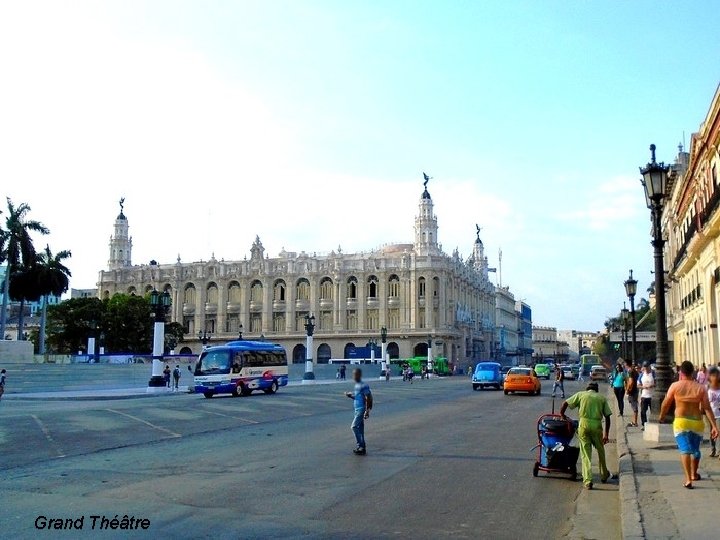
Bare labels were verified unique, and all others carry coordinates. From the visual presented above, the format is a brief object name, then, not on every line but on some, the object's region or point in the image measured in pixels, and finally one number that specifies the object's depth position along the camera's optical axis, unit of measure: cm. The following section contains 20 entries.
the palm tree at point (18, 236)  6338
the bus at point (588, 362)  7218
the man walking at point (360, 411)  1238
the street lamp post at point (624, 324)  4075
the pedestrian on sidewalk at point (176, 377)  4134
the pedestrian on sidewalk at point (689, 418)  873
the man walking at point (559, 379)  2816
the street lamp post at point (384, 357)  6956
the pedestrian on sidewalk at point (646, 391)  1587
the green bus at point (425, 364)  8300
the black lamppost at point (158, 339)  3950
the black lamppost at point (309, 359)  5831
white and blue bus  3419
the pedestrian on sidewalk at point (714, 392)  1086
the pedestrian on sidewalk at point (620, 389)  2093
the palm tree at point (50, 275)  6684
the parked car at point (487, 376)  4122
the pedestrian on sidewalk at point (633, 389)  1756
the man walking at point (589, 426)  948
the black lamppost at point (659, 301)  1312
